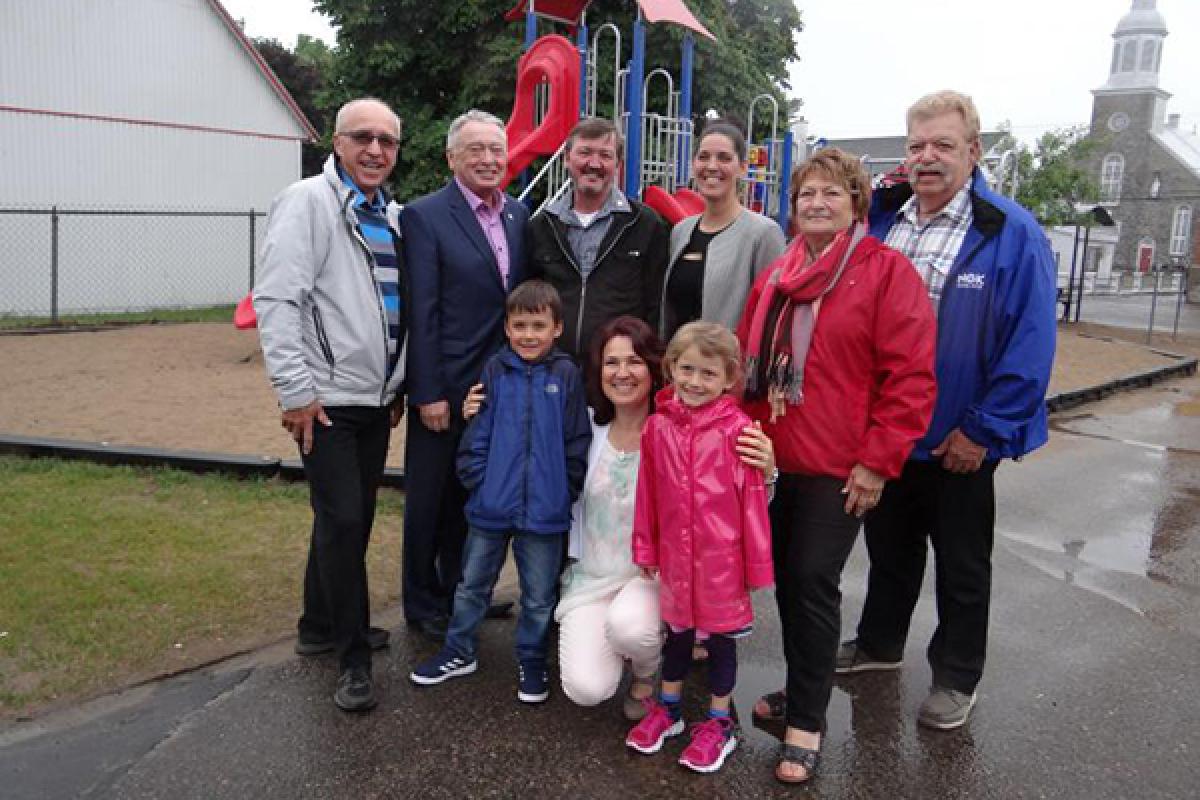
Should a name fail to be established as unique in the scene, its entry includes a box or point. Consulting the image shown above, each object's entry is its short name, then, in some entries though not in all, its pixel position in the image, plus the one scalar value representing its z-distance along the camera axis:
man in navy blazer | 3.78
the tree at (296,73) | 29.89
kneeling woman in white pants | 3.38
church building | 60.31
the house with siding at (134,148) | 17.45
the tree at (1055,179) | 29.44
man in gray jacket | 3.36
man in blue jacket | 3.22
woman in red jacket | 2.99
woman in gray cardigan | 3.79
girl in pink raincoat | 3.09
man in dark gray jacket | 3.86
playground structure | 9.53
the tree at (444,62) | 16.44
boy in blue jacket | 3.53
